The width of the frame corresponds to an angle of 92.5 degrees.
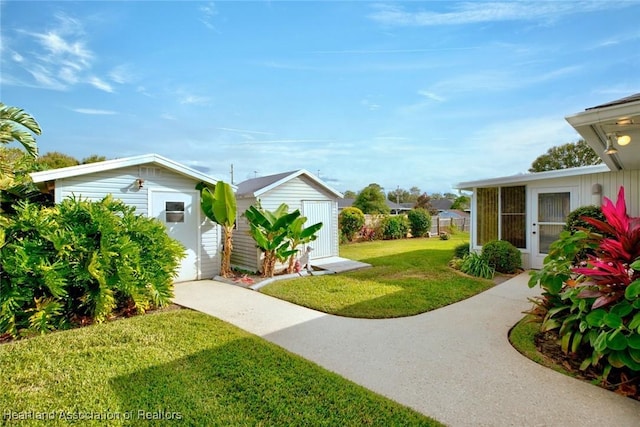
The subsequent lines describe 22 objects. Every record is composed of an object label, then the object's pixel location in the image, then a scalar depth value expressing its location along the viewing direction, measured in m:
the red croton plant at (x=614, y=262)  3.26
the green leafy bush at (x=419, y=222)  20.67
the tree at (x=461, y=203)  41.55
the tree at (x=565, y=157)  32.19
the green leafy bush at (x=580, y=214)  7.69
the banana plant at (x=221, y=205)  8.09
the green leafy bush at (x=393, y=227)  19.34
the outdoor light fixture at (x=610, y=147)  4.52
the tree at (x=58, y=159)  22.27
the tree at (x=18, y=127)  6.97
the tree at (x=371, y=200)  29.36
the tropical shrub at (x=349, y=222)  17.61
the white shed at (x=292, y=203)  9.62
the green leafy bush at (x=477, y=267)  8.53
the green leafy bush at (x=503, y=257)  8.80
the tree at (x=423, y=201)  31.01
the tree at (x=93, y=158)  25.48
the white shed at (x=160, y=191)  6.77
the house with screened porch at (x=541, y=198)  7.72
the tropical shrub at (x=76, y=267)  4.70
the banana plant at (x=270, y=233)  8.27
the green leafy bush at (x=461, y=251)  10.92
